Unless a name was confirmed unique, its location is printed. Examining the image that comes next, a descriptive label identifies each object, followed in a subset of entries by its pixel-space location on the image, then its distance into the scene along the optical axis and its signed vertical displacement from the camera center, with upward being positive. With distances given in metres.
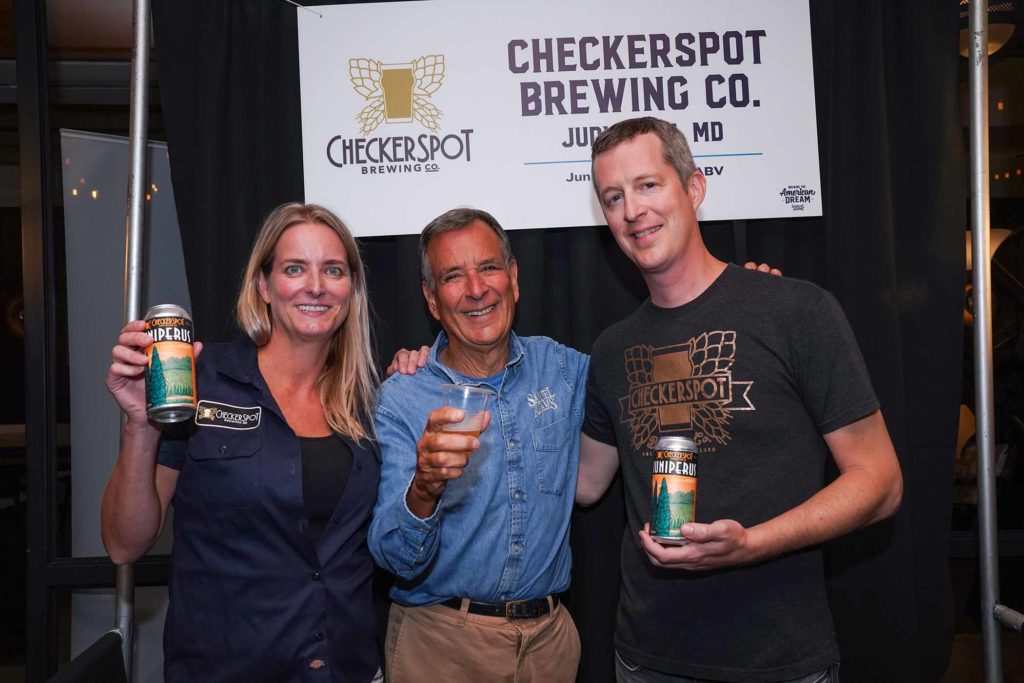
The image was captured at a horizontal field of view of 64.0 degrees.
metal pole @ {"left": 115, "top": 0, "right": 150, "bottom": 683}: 2.20 +0.40
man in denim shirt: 1.98 -0.42
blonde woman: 1.79 -0.35
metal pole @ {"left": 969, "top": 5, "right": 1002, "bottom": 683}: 2.28 -0.05
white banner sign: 2.45 +0.68
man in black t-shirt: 1.70 -0.25
